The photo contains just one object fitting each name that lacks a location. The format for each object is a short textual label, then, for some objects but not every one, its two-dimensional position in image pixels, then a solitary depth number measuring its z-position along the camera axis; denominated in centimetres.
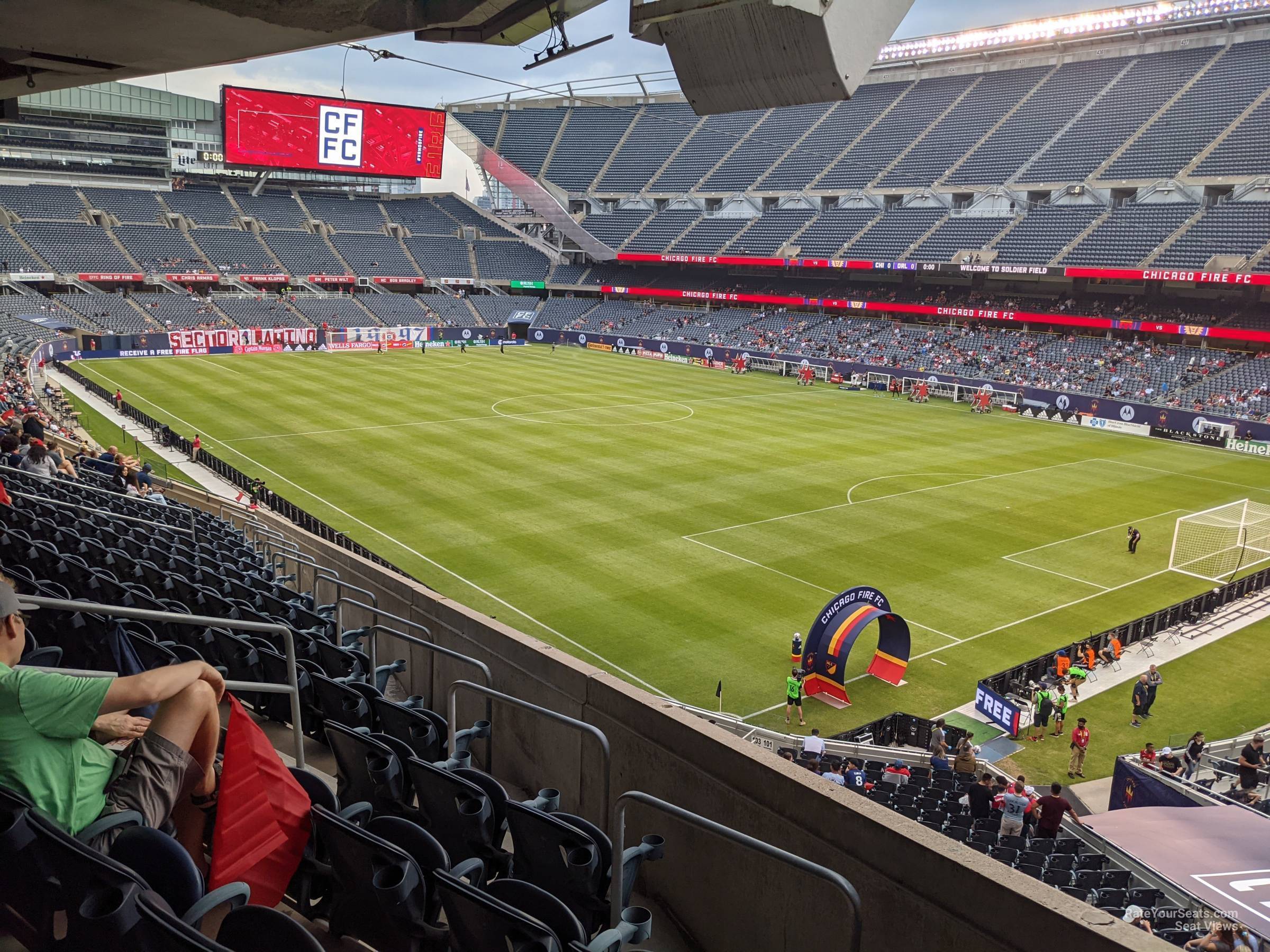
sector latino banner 6353
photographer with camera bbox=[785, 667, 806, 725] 1777
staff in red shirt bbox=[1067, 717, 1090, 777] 1644
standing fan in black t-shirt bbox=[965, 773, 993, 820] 1298
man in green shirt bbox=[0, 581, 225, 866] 391
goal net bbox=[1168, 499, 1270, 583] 2741
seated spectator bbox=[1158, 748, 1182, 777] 1514
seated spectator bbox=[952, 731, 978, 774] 1524
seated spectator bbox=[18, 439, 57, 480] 1642
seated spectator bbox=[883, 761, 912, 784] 1419
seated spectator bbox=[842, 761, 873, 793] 1341
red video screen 7894
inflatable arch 1828
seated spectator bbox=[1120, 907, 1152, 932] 902
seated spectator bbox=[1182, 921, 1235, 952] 824
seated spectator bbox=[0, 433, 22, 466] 1658
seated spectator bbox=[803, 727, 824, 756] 1492
